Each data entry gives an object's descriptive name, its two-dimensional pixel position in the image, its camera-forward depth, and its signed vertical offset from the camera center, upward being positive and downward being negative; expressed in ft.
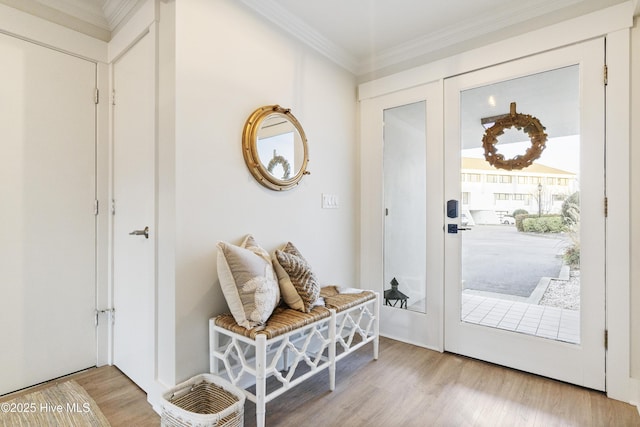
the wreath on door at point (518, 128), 7.09 +1.66
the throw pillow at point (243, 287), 5.49 -1.27
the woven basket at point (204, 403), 4.52 -2.90
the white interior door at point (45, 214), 6.18 -0.03
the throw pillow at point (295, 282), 6.28 -1.35
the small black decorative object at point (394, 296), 8.99 -2.32
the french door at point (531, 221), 6.38 -0.19
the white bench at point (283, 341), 5.20 -2.40
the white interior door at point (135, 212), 6.09 +0.01
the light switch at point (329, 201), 8.59 +0.31
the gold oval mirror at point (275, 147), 6.56 +1.40
